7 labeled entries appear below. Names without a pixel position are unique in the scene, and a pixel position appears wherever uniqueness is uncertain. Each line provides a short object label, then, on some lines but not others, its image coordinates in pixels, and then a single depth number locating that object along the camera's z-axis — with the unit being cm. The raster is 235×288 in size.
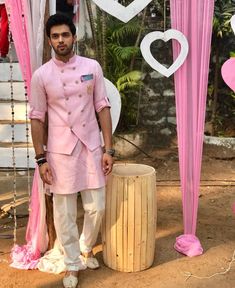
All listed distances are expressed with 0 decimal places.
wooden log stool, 316
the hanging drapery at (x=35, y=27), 317
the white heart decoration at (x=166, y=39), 326
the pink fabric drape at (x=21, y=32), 317
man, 284
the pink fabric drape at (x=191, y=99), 329
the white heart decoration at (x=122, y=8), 318
